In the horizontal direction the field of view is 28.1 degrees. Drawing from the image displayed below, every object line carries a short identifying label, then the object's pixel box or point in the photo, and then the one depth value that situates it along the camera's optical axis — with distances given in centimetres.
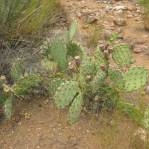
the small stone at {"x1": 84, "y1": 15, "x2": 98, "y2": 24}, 279
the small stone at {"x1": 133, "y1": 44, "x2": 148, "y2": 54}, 251
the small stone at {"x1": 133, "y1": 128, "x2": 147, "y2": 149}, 186
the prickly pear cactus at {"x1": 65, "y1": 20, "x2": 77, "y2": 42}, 217
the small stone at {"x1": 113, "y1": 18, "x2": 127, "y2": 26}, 278
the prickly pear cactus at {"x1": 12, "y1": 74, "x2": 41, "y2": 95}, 204
